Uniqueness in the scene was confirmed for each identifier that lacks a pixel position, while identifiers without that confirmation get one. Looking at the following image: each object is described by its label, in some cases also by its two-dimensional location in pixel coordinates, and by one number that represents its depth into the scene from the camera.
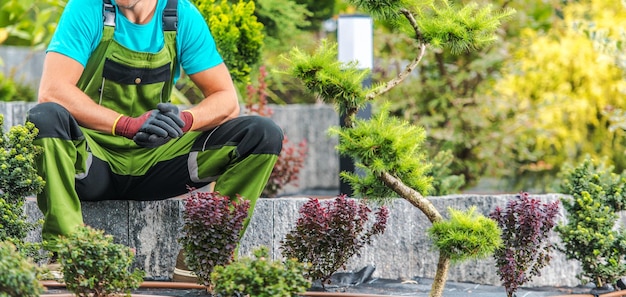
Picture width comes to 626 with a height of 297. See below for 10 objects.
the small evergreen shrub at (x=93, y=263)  5.98
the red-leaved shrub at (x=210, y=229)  6.95
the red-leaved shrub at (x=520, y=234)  7.46
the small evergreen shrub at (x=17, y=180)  6.75
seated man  7.30
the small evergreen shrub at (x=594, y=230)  8.19
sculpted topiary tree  7.05
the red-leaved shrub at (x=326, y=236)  7.63
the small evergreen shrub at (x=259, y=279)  5.82
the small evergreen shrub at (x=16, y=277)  5.14
